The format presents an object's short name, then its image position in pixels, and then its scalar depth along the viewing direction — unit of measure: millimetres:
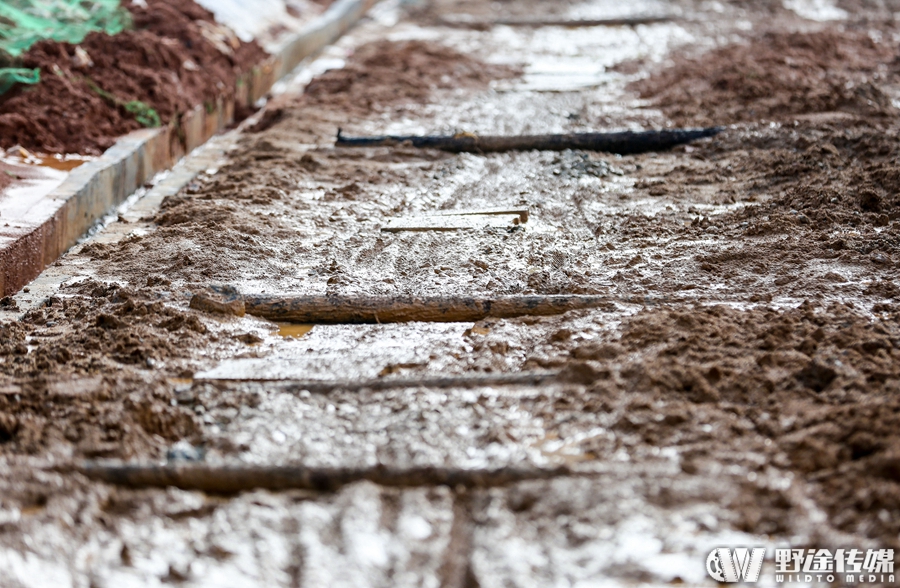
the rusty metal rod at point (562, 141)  12750
